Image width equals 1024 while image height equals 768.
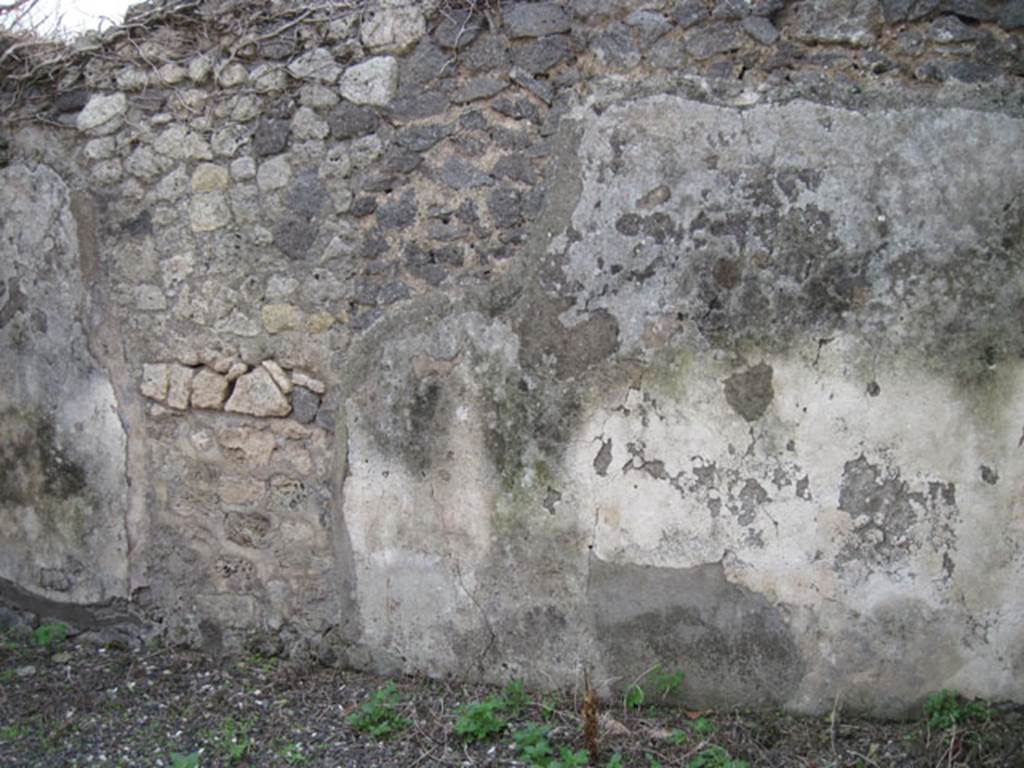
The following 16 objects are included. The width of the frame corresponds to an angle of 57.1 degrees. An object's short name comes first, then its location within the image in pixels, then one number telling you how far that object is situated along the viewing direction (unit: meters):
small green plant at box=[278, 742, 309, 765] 2.87
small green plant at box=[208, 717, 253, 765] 2.89
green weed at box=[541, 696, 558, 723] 3.00
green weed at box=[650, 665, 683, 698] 2.98
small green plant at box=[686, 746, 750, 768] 2.65
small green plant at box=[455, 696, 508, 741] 2.90
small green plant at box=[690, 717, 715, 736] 2.84
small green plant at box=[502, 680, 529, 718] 3.05
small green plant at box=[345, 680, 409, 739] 2.98
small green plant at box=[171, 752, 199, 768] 2.80
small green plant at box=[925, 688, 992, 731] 2.72
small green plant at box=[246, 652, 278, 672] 3.42
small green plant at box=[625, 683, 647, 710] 2.99
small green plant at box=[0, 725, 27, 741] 3.06
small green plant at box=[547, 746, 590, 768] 2.68
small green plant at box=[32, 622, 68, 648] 3.72
